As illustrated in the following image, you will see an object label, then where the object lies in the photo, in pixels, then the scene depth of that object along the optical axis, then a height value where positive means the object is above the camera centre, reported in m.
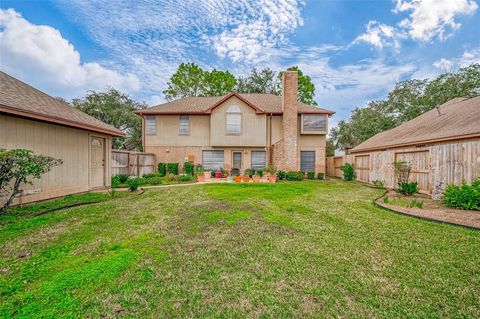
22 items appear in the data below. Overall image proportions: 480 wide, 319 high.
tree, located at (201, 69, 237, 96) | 27.00 +9.72
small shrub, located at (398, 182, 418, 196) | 8.48 -1.16
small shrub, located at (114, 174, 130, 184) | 11.13 -1.15
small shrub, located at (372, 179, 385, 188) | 11.08 -1.33
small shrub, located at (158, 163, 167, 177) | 15.60 -0.79
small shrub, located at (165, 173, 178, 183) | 12.62 -1.26
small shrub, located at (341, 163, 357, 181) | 14.46 -0.92
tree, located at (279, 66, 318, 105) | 26.91 +8.79
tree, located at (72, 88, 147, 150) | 23.81 +5.26
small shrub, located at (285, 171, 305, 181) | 14.09 -1.19
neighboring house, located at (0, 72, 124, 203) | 5.88 +0.68
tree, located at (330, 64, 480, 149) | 19.08 +5.95
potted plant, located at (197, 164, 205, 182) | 12.91 -1.18
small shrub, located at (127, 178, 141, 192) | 8.84 -1.17
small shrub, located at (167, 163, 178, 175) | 15.62 -0.78
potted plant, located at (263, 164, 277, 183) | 12.76 -0.96
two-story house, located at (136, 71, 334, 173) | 15.65 +1.80
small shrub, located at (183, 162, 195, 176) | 15.44 -0.77
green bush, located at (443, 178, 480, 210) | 5.89 -1.06
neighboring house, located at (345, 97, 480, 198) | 6.91 +0.39
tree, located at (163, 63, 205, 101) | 27.02 +9.69
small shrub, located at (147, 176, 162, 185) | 11.56 -1.32
